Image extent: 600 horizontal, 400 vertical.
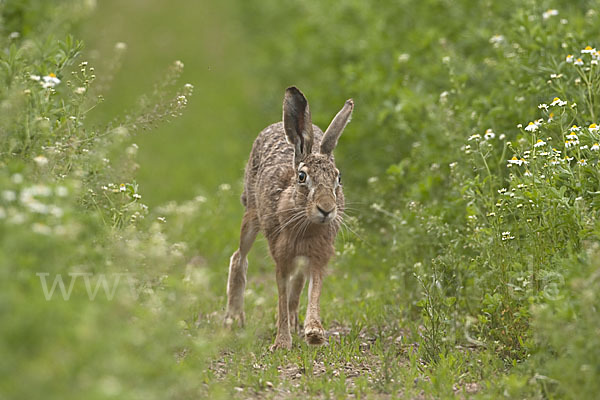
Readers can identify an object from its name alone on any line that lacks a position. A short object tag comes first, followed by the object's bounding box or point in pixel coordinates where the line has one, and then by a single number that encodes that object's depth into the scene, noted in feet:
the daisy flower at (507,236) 43.96
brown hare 45.52
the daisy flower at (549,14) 62.79
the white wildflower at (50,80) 40.09
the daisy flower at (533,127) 43.78
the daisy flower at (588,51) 48.11
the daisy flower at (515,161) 43.13
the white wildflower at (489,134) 49.26
